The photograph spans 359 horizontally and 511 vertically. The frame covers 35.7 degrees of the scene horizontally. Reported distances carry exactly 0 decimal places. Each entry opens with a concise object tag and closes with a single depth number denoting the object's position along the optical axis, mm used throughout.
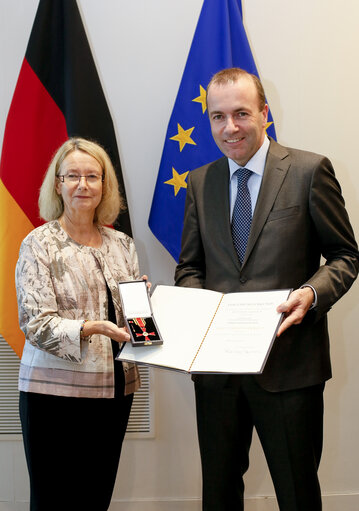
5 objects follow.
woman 2014
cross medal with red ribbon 1787
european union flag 2705
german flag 2670
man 1865
